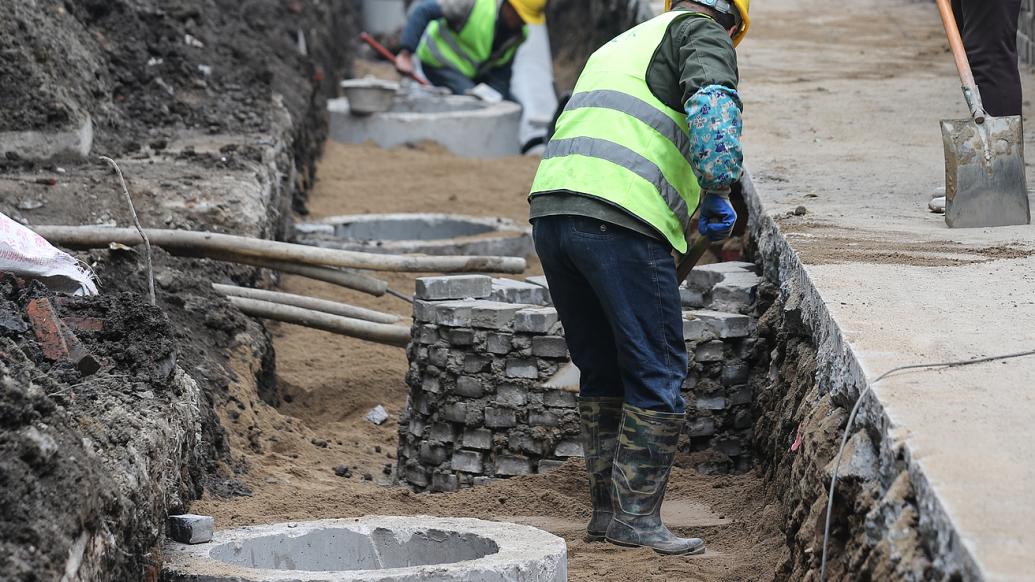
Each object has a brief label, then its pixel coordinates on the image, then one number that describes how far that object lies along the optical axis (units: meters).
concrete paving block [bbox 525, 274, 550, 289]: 10.81
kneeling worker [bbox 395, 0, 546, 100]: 26.56
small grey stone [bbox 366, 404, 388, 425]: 12.09
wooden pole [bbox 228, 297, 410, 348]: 11.87
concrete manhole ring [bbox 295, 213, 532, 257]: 16.52
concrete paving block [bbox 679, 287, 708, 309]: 10.61
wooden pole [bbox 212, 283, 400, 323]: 12.22
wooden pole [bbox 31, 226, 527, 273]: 11.51
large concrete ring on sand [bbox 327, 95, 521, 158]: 24.50
